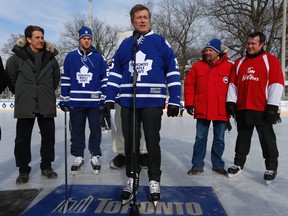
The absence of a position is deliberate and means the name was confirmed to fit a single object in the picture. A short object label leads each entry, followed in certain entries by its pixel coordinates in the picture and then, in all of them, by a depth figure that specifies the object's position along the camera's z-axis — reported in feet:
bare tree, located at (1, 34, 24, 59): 125.12
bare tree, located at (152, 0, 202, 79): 113.60
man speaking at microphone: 9.86
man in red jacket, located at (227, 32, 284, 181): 11.59
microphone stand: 8.59
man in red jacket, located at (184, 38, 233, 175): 13.19
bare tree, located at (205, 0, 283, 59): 90.43
